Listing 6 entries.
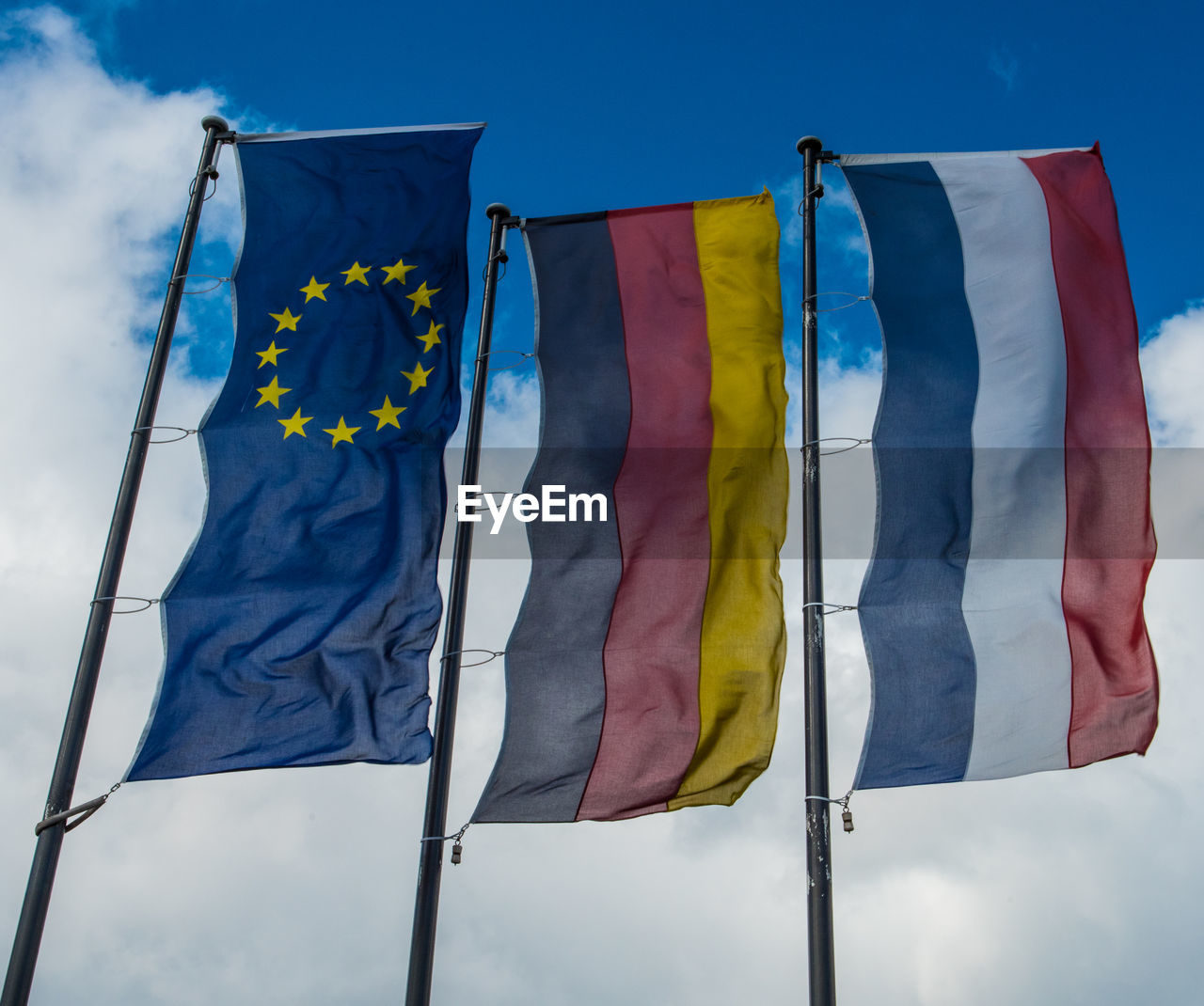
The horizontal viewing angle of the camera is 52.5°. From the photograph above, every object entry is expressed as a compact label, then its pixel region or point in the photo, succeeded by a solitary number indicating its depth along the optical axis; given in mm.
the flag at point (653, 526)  10555
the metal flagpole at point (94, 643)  9242
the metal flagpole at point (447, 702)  9719
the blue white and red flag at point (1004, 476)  10016
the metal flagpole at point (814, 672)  8906
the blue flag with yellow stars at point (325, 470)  10602
